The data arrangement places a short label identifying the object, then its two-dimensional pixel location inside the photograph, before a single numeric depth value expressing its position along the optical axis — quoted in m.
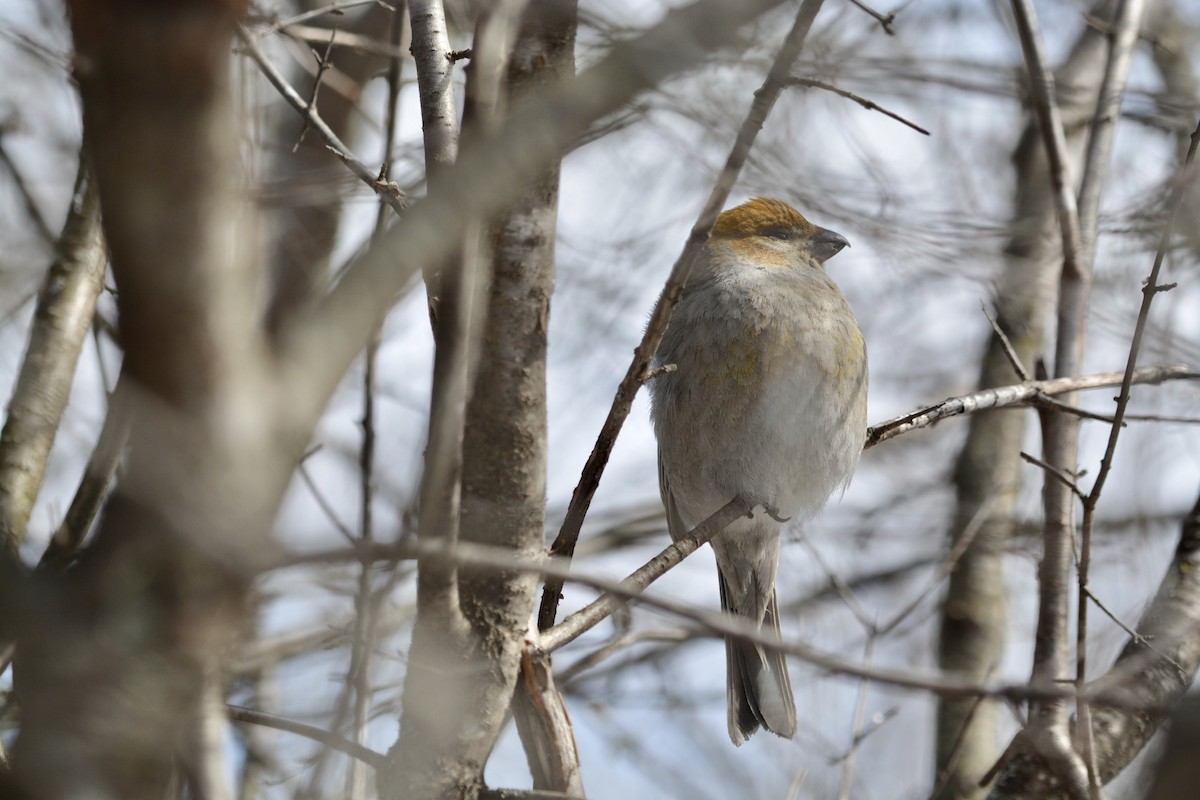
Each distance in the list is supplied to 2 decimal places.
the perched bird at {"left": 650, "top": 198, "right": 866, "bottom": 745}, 8.00
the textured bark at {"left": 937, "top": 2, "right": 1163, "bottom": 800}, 10.73
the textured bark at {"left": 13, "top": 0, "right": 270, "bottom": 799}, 2.55
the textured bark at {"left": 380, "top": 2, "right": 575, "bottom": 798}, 5.29
